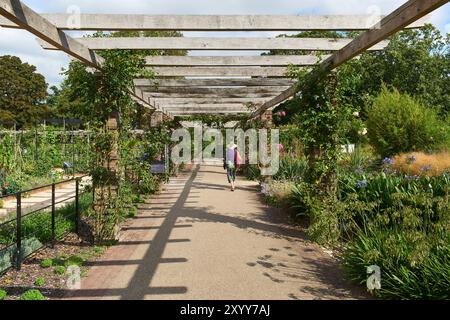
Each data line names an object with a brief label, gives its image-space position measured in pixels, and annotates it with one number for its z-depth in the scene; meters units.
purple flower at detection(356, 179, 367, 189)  6.29
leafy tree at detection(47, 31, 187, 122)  6.45
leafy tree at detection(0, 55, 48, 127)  47.88
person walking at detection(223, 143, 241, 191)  13.09
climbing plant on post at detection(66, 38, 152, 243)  6.43
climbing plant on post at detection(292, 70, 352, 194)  6.86
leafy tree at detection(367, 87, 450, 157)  15.30
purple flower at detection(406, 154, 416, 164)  10.08
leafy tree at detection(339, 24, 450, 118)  32.38
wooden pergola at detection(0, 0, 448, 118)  4.34
